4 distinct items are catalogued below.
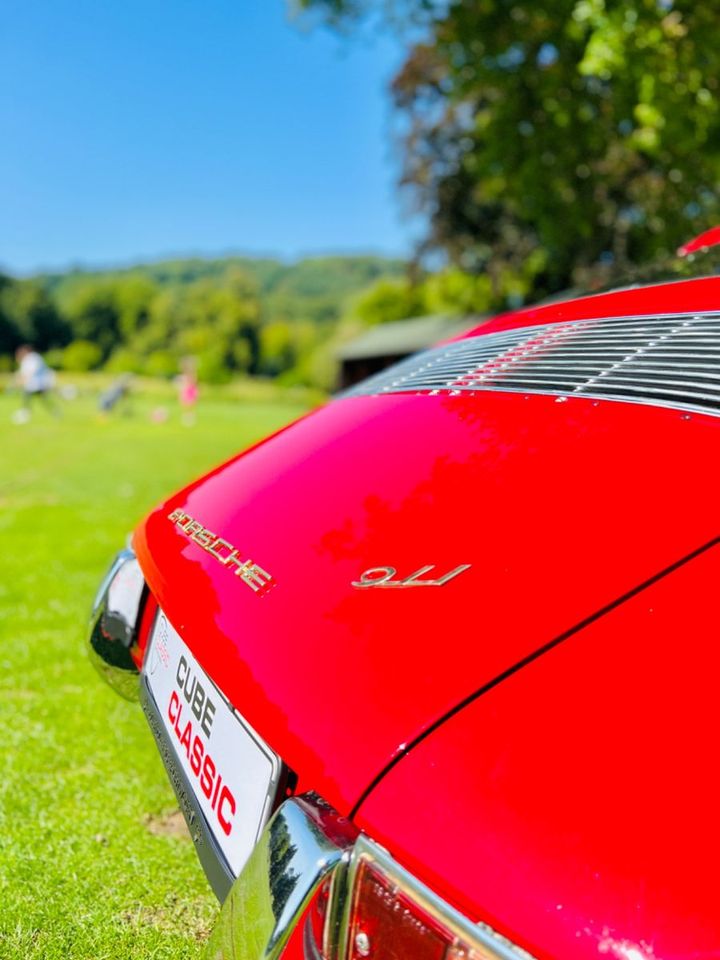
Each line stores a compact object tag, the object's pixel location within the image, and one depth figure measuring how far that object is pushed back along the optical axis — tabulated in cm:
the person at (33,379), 1631
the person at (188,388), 1998
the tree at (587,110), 842
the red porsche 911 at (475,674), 73
